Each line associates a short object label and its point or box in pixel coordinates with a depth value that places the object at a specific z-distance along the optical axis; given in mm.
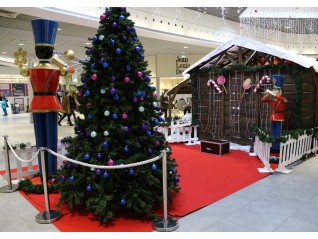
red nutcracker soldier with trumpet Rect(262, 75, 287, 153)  5848
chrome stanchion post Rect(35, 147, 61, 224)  3270
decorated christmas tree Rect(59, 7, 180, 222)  3301
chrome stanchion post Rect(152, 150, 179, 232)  3023
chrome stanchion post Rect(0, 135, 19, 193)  4246
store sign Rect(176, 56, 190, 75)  16594
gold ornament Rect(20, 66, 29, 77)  4441
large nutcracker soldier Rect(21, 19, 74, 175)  4113
